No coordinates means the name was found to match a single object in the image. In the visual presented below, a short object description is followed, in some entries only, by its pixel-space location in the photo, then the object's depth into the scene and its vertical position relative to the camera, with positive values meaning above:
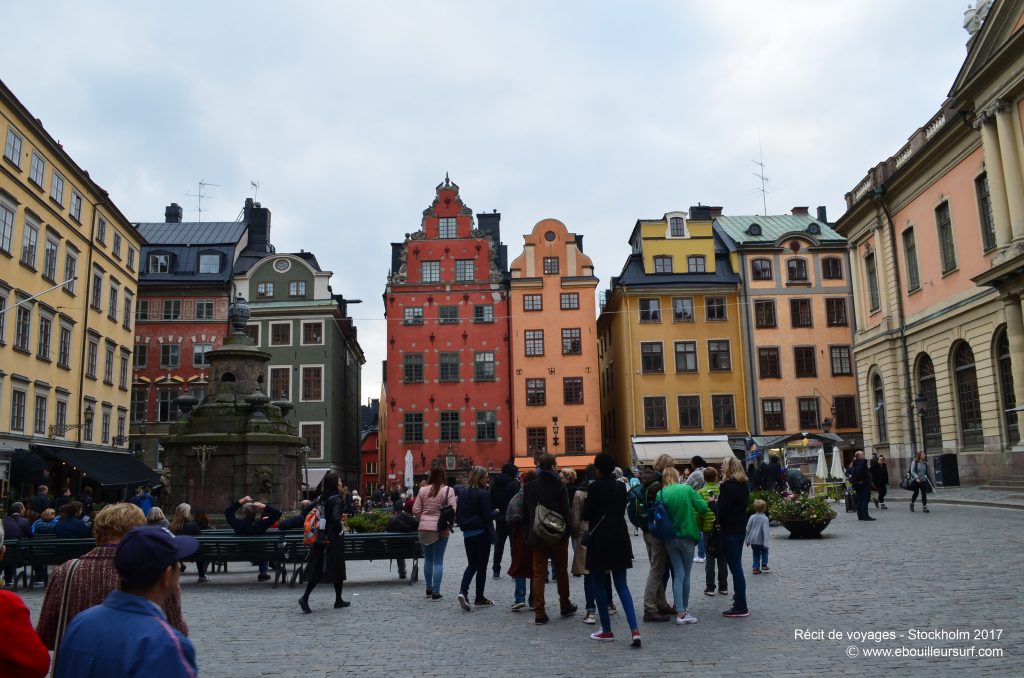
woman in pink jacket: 11.74 -0.67
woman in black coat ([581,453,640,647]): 8.54 -0.64
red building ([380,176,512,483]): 46.47 +7.04
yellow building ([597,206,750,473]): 46.19 +6.72
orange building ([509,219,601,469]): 46.41 +6.67
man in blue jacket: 3.03 -0.53
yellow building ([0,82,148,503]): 31.50 +7.10
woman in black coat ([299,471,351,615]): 11.25 -0.90
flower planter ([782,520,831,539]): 17.98 -1.38
